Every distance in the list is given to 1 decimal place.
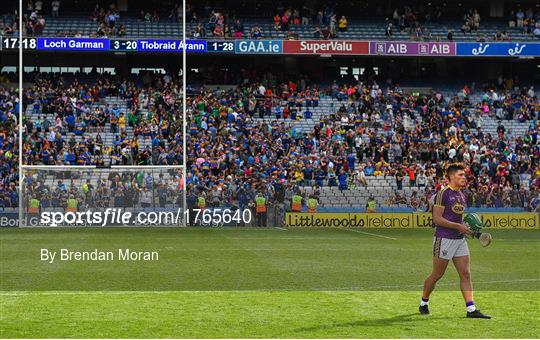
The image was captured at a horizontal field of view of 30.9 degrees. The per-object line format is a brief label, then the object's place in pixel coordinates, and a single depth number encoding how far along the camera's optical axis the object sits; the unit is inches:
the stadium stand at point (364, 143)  1472.7
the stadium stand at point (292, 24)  1934.1
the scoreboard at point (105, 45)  1843.0
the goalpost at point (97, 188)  1294.3
